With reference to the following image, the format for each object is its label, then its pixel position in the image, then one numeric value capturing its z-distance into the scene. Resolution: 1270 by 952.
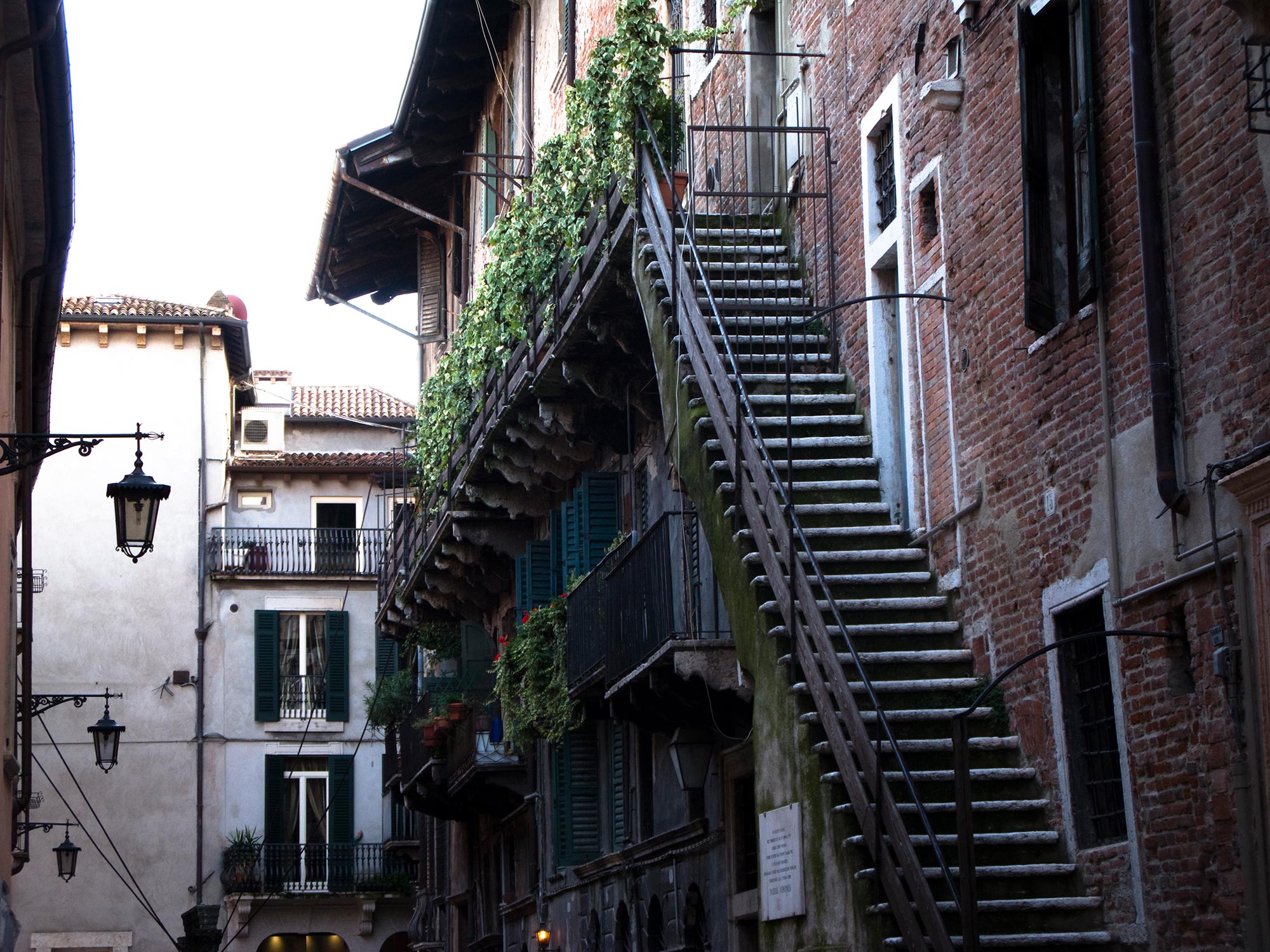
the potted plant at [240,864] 34.59
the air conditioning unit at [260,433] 38.31
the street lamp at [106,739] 20.67
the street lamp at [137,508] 10.98
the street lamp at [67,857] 24.95
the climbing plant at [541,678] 17.42
